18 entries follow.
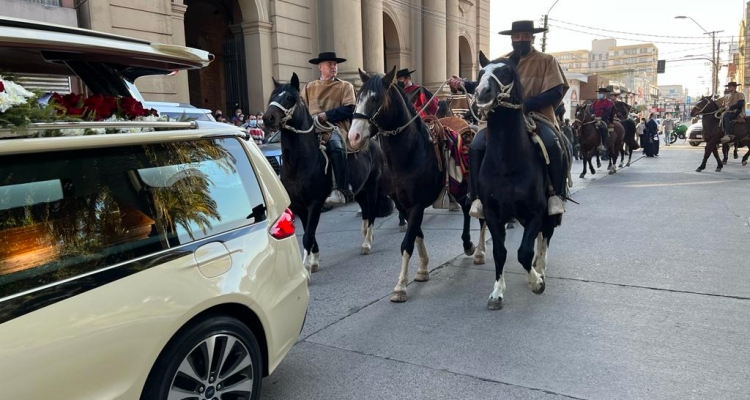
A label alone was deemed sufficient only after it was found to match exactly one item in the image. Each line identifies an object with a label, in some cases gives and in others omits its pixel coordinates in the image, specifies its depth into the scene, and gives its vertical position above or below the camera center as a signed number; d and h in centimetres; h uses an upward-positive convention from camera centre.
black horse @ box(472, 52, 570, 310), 492 -51
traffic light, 4434 +477
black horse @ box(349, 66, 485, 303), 527 -18
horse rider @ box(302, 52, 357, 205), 706 +40
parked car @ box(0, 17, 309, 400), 219 -61
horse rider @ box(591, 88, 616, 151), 1631 +32
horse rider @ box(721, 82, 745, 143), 1679 +22
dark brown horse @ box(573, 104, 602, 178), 1616 -36
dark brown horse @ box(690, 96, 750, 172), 1673 -30
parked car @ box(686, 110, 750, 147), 2982 -87
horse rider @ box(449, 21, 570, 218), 542 +35
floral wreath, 220 +13
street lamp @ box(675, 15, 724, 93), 4916 +654
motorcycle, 3984 -74
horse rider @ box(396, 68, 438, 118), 661 +45
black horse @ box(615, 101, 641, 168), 1806 -6
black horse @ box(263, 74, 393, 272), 607 -36
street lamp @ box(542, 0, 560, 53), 3536 +571
